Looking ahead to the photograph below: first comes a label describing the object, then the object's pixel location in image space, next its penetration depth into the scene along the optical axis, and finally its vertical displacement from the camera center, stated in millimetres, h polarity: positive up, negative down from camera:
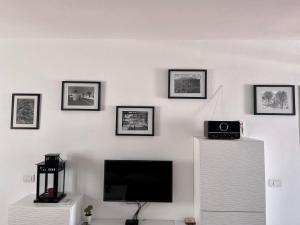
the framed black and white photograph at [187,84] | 2699 +533
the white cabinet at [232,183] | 2113 -498
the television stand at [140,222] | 2484 -1038
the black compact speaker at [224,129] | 2258 -3
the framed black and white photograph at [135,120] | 2674 +94
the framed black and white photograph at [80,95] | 2697 +385
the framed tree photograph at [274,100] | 2656 +350
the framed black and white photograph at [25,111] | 2688 +189
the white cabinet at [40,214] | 2215 -849
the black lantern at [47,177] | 2372 -532
